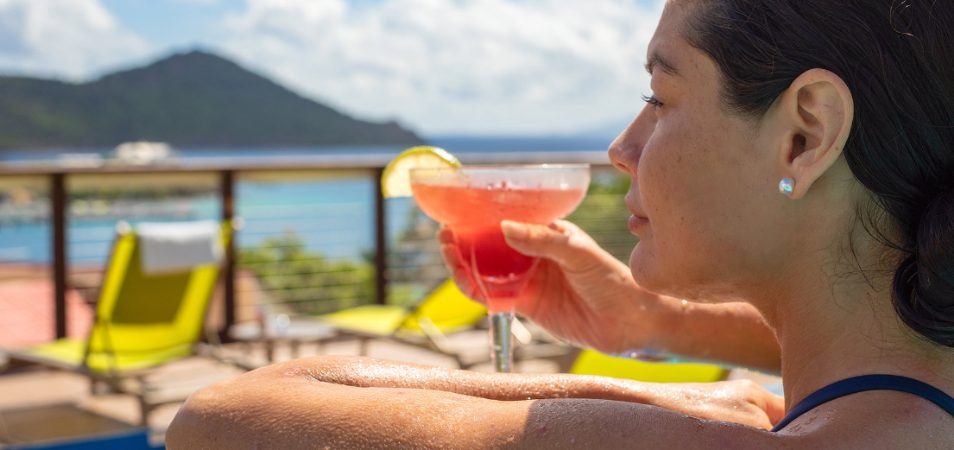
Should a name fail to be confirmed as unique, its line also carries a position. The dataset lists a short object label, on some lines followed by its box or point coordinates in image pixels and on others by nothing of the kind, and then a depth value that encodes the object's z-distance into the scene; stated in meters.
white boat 58.07
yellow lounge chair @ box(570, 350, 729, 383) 2.25
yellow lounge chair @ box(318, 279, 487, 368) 5.96
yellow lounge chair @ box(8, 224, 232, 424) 5.31
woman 0.75
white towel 5.51
